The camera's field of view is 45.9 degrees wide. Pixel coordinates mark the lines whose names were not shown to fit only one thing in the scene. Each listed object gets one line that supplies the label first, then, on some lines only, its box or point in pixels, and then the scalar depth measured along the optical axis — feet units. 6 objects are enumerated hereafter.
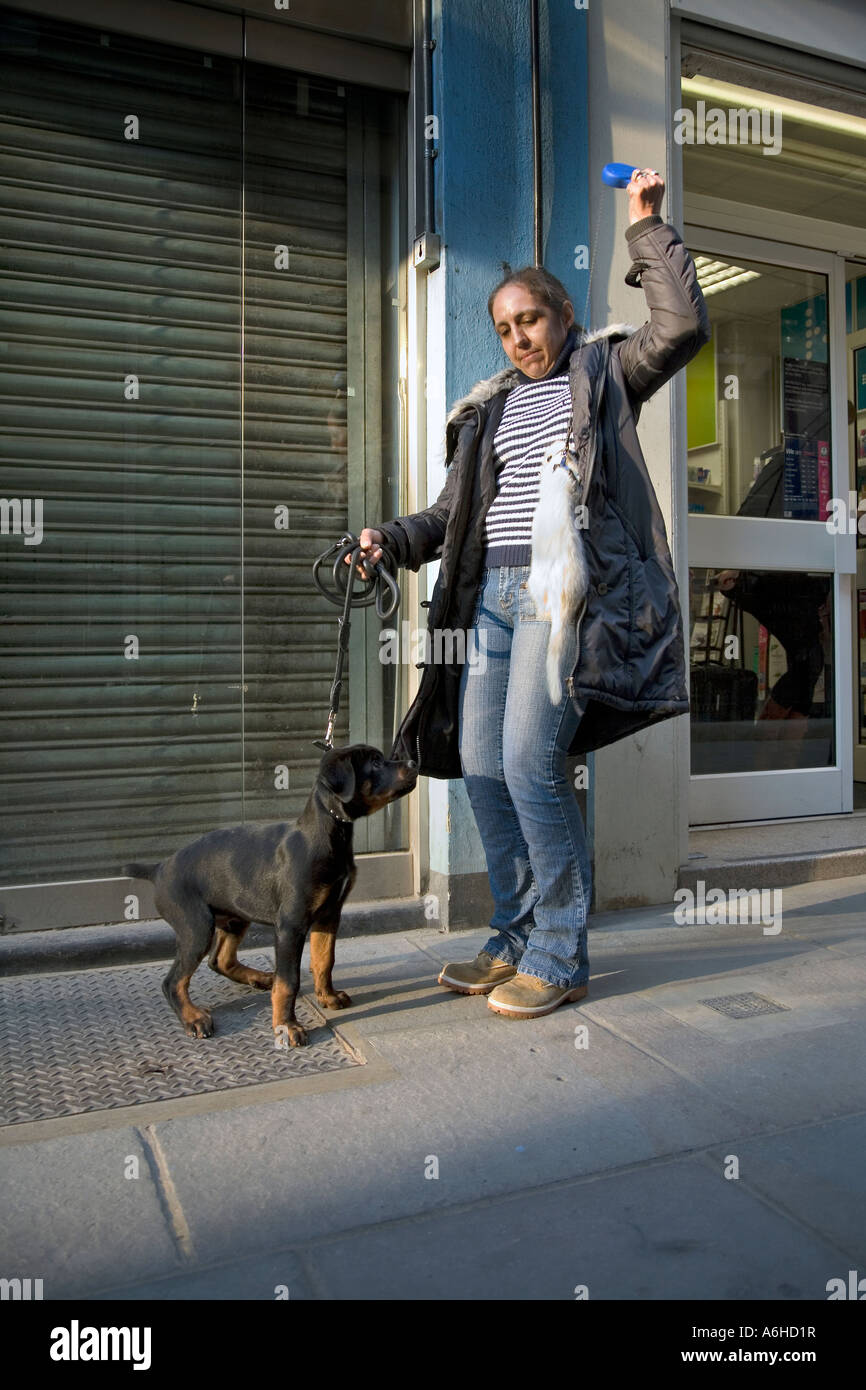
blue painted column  13.42
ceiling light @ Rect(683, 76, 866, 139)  16.11
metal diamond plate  8.85
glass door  18.57
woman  9.75
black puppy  9.59
